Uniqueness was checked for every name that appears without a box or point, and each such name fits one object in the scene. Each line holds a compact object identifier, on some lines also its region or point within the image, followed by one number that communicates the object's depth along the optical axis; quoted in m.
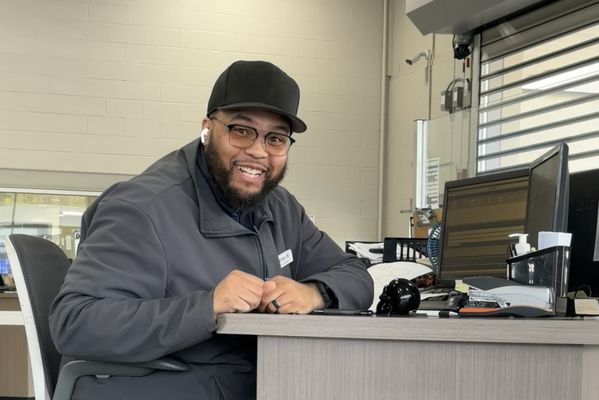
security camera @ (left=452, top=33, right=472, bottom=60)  4.89
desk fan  2.80
